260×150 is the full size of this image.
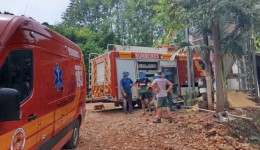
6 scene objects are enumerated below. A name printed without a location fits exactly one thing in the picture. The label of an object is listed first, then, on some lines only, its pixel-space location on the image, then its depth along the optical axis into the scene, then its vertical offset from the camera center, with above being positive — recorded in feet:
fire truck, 51.57 +2.59
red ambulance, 12.64 +0.14
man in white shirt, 38.02 -0.89
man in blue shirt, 48.73 -0.34
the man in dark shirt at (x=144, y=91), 47.11 -0.78
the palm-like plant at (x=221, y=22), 35.99 +6.18
